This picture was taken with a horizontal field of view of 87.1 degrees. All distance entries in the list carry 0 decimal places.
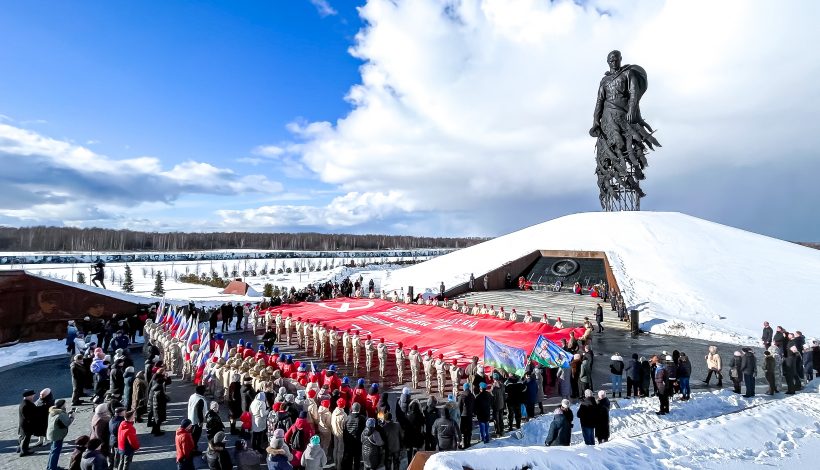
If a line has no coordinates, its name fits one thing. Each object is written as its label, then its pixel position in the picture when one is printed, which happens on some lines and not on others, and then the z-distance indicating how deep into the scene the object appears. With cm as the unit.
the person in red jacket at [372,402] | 761
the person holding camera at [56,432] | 638
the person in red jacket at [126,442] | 622
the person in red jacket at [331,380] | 834
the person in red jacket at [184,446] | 584
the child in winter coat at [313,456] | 576
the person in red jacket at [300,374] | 873
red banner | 1299
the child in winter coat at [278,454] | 532
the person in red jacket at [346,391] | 786
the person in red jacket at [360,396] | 750
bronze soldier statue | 3084
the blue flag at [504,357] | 956
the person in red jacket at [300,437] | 629
